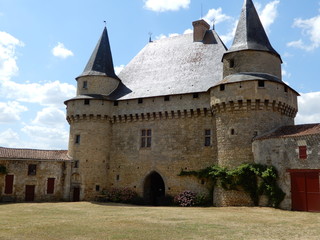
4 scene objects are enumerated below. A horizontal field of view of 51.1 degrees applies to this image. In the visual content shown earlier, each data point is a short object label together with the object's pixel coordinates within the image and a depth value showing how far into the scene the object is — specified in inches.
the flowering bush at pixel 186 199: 856.2
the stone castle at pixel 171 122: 821.2
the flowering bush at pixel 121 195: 956.6
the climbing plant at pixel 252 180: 717.9
